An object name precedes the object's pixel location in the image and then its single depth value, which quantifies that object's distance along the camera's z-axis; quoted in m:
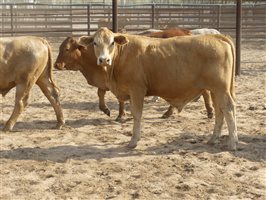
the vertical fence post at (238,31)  17.57
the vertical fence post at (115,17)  16.16
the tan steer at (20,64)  10.06
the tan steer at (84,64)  10.96
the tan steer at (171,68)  8.77
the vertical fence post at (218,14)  27.81
